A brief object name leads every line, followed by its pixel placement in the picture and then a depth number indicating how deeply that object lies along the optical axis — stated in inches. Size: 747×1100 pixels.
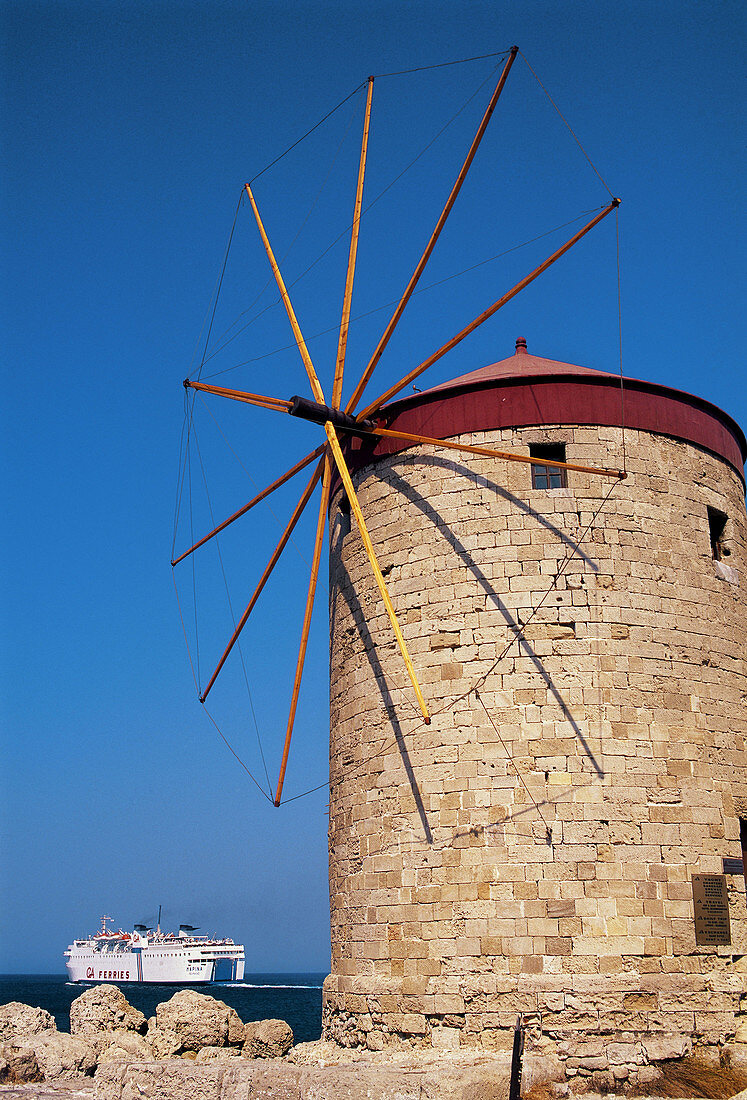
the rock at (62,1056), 479.2
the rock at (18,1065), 466.9
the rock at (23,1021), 540.7
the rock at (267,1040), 513.3
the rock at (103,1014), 577.6
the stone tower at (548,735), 410.3
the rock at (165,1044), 511.8
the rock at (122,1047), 483.2
